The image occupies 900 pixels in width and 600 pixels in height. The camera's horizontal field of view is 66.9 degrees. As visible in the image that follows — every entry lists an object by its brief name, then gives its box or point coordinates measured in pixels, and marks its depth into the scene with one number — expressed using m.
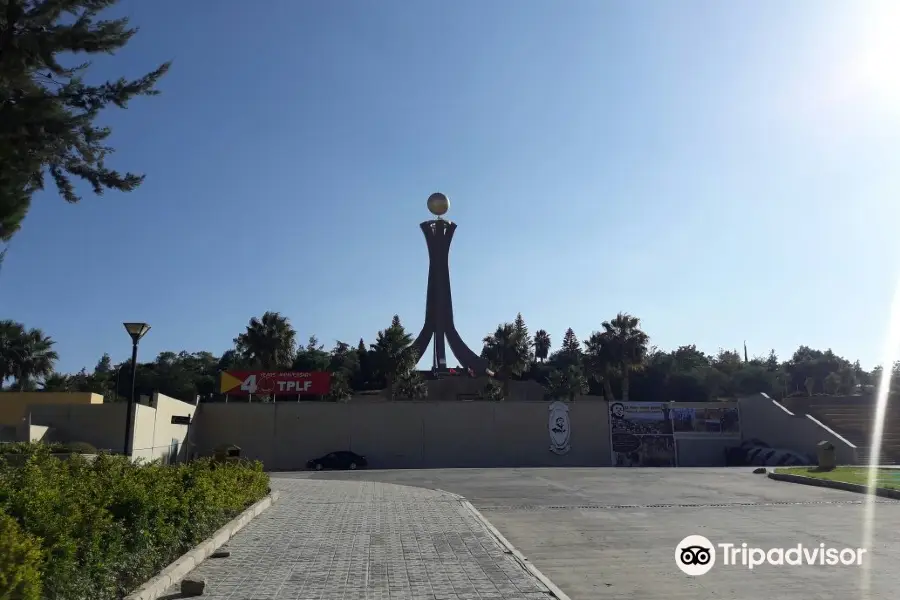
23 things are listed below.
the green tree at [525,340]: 56.97
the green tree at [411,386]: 56.47
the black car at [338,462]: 39.66
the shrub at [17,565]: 4.74
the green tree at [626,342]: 53.59
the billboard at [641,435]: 44.38
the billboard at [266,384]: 43.41
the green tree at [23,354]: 45.22
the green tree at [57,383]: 56.64
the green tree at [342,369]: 65.53
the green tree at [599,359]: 53.97
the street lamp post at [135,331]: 20.55
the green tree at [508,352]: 56.50
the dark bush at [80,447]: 24.72
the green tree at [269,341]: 50.53
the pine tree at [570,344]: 91.69
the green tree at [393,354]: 54.22
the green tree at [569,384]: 62.31
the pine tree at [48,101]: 9.80
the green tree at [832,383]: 88.50
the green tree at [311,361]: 83.38
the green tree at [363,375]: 81.00
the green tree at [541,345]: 95.25
